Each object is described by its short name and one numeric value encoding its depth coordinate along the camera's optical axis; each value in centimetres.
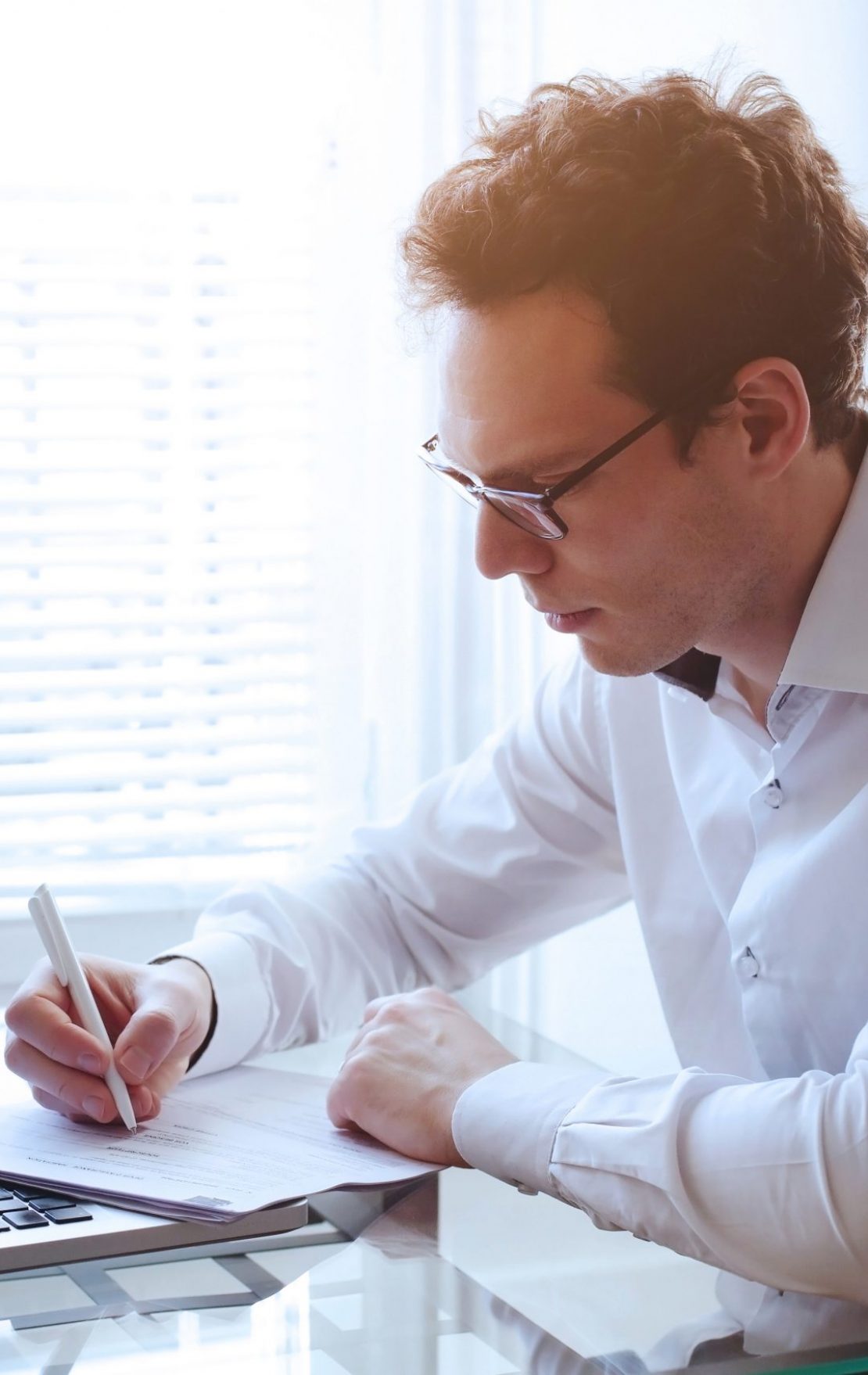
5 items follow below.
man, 143
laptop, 130
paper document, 134
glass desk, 124
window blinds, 197
